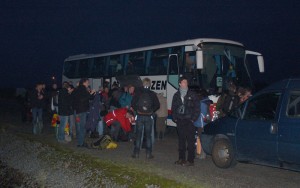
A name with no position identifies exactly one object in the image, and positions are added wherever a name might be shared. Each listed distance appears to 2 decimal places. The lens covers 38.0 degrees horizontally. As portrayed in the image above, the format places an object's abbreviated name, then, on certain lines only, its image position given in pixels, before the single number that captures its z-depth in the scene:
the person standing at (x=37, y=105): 15.77
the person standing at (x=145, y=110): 10.88
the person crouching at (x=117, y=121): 14.29
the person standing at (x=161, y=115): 15.07
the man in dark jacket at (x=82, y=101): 12.75
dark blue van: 8.15
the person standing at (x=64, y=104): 13.59
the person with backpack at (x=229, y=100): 12.16
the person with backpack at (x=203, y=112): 11.00
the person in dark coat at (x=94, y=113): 14.23
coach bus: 16.58
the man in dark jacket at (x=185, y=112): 9.77
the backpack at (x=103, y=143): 12.96
